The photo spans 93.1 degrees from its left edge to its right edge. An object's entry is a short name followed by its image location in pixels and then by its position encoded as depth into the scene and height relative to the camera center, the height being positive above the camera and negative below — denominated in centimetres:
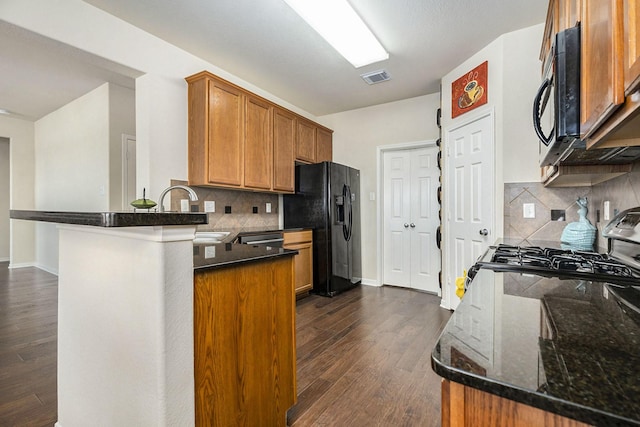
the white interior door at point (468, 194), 278 +16
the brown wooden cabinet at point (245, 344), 108 -54
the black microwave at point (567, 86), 82 +35
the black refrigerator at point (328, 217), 384 -9
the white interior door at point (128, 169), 373 +53
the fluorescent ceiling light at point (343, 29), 218 +148
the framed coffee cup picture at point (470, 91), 286 +120
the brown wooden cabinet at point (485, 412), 36 -26
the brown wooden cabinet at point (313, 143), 404 +97
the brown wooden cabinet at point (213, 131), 282 +77
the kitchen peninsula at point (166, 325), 92 -42
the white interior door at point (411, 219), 405 -11
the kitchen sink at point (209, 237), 256 -23
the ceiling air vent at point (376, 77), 334 +152
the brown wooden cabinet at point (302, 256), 363 -57
